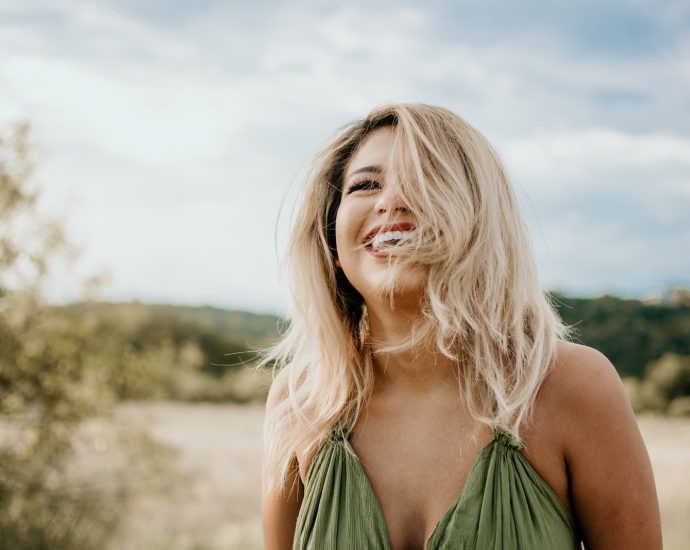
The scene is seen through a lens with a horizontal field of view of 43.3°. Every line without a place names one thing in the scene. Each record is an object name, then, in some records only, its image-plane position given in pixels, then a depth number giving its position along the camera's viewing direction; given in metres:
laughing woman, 0.78
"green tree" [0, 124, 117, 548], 2.32
